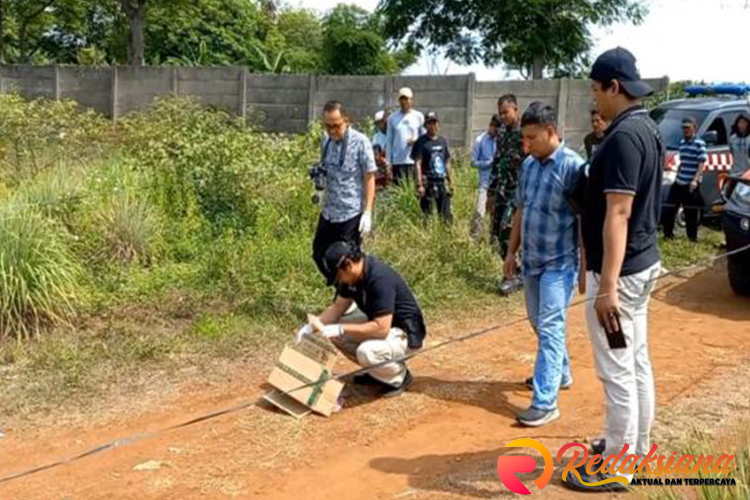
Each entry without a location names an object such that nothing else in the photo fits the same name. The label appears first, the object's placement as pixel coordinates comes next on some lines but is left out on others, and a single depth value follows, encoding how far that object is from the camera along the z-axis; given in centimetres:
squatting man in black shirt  502
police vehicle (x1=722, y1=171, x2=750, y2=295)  738
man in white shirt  1048
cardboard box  501
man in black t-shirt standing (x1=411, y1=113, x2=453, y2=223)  940
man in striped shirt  1015
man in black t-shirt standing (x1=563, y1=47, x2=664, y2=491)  350
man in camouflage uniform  734
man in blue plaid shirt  478
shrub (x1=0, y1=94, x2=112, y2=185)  912
